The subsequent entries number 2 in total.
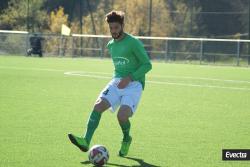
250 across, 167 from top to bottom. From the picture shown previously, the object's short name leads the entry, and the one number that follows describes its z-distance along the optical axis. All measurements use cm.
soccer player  1595
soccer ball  1468
